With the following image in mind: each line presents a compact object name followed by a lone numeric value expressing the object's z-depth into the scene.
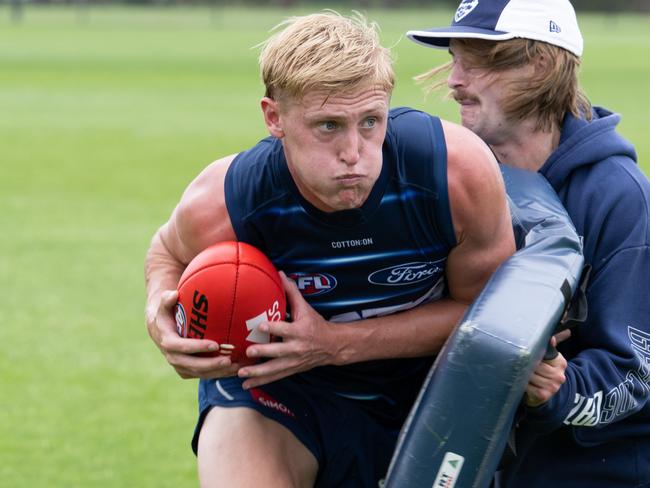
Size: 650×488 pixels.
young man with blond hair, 8.22
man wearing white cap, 8.59
